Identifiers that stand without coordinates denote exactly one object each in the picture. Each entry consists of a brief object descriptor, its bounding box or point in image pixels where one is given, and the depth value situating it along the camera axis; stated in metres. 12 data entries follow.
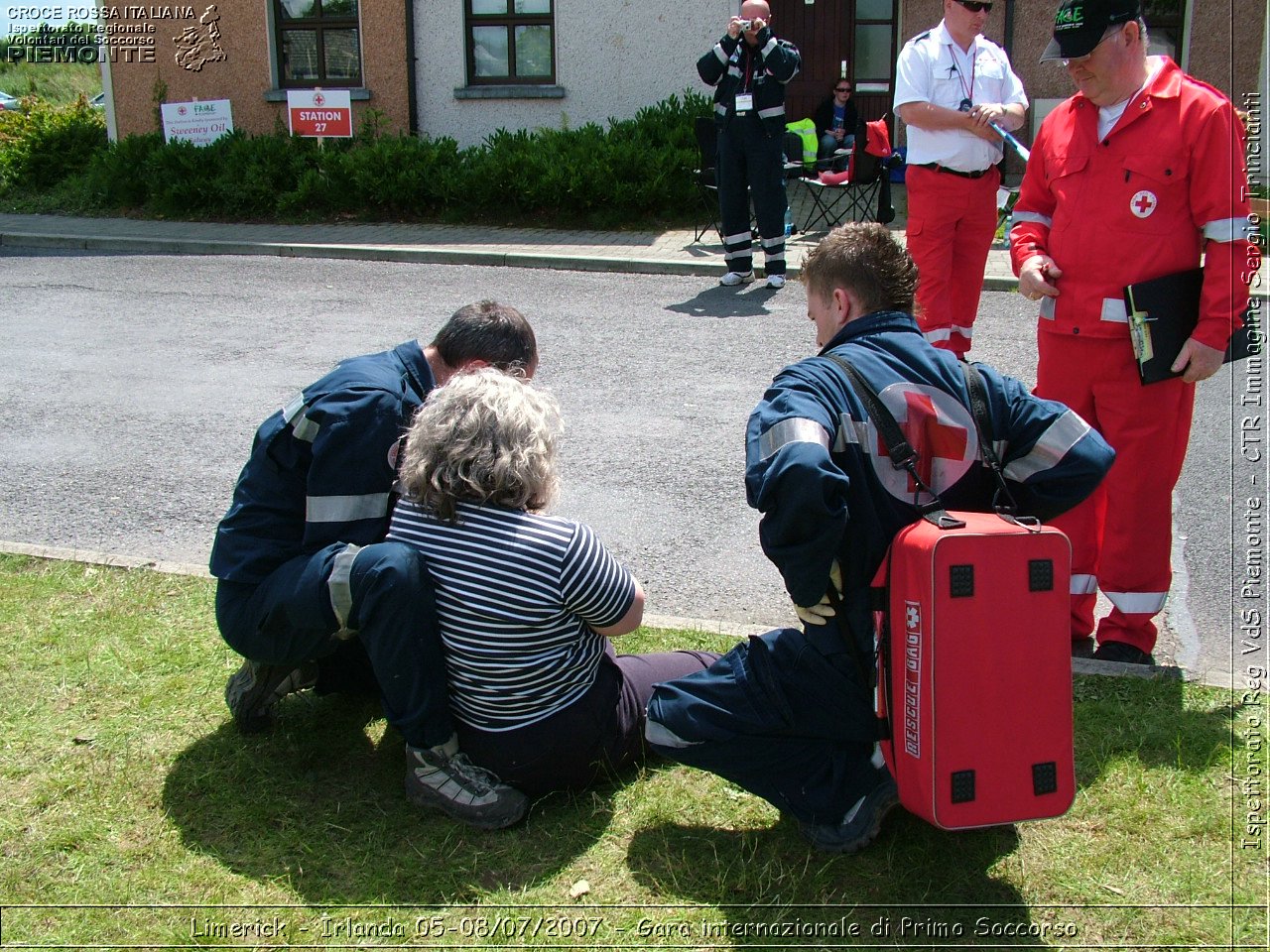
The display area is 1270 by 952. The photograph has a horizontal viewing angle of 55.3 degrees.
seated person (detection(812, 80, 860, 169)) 15.30
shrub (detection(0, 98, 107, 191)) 17.27
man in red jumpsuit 3.75
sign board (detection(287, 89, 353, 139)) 15.37
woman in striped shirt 3.07
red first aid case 2.65
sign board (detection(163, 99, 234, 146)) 15.94
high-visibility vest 14.23
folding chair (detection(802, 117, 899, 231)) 11.55
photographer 10.23
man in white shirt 6.36
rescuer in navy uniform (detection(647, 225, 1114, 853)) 2.88
